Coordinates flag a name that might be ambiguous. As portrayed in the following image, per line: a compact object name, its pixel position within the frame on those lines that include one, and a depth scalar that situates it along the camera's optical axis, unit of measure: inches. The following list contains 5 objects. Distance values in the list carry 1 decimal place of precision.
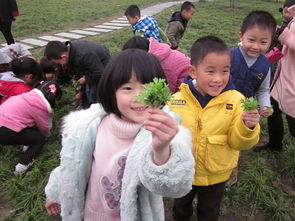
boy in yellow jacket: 67.3
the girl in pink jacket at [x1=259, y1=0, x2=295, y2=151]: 94.4
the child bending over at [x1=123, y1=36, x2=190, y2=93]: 119.0
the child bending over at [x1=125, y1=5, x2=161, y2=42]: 177.2
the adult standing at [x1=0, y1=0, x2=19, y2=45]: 228.4
